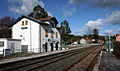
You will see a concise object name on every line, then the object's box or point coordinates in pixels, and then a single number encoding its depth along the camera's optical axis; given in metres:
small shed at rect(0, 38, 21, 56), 18.83
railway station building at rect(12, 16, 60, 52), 23.69
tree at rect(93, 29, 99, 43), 104.44
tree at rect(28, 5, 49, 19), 51.56
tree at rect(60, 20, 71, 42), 82.19
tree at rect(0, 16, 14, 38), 39.84
